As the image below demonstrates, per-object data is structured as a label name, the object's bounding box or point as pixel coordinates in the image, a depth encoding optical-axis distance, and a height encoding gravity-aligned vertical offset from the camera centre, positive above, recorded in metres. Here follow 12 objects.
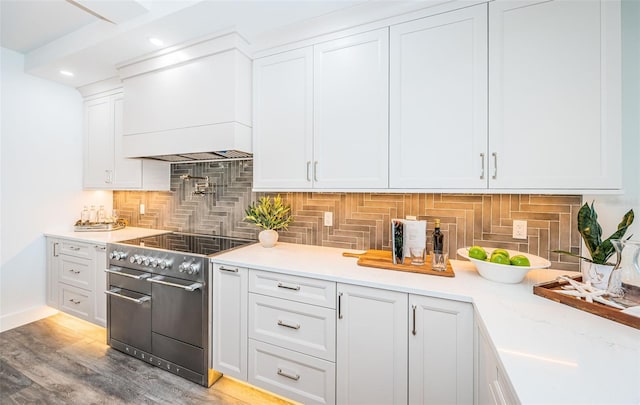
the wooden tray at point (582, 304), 0.97 -0.41
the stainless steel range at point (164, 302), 1.87 -0.77
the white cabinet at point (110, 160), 2.76 +0.46
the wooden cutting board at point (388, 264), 1.52 -0.38
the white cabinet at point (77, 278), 2.46 -0.76
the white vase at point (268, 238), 2.15 -0.29
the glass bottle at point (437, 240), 1.58 -0.22
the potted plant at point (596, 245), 1.18 -0.19
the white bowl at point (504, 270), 1.37 -0.35
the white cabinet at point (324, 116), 1.72 +0.61
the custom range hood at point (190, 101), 1.99 +0.83
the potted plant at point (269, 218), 2.16 -0.13
